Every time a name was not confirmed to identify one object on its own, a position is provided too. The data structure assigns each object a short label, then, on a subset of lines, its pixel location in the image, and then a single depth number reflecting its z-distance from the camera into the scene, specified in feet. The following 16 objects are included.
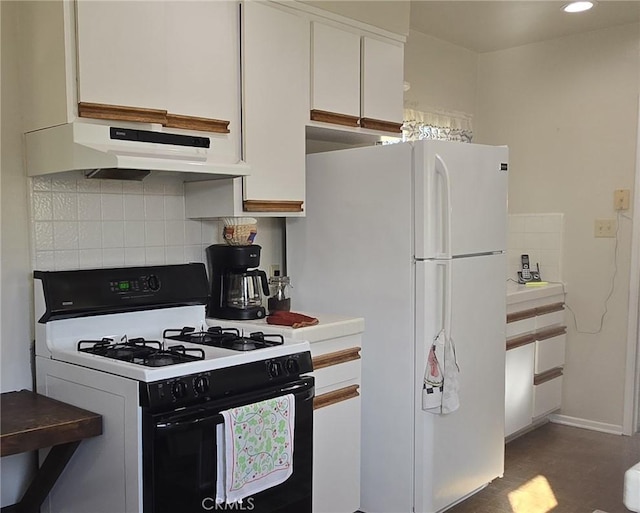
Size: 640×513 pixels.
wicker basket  8.38
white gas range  5.82
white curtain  12.39
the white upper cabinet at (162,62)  6.50
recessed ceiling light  10.96
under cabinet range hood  6.35
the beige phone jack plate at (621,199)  12.39
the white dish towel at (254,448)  6.22
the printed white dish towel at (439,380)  8.43
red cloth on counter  7.92
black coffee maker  8.42
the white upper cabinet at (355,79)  8.96
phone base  13.41
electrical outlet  12.57
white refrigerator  8.48
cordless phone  13.44
